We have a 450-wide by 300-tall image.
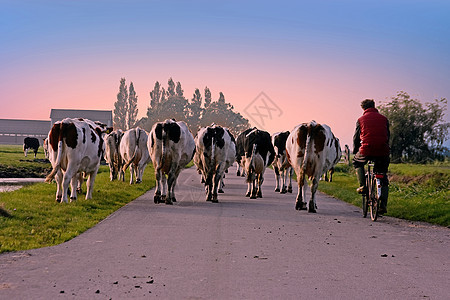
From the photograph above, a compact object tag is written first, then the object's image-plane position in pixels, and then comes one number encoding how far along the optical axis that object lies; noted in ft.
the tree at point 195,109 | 496.64
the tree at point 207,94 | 512.22
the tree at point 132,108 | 451.12
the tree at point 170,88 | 498.28
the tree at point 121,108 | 452.35
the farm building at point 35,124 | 445.37
